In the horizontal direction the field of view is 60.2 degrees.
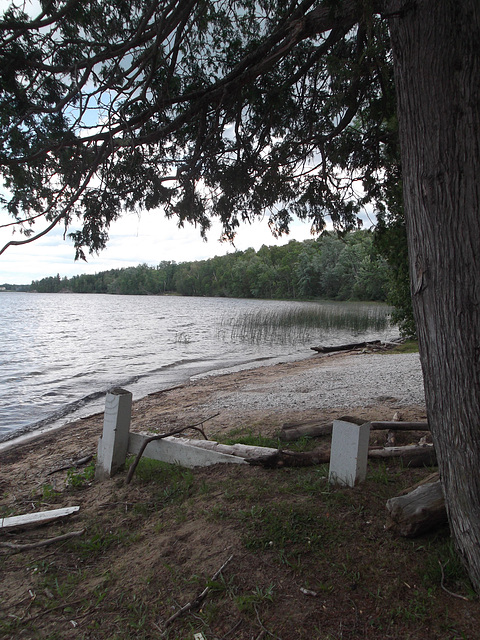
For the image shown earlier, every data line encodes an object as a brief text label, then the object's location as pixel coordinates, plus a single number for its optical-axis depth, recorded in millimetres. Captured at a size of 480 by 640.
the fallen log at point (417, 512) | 2506
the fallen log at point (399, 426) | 4059
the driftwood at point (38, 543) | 2990
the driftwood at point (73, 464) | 5243
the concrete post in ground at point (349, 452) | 3045
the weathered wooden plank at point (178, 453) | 3740
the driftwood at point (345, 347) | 19125
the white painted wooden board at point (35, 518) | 3262
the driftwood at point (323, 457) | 3549
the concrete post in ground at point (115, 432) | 3828
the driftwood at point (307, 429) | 4205
